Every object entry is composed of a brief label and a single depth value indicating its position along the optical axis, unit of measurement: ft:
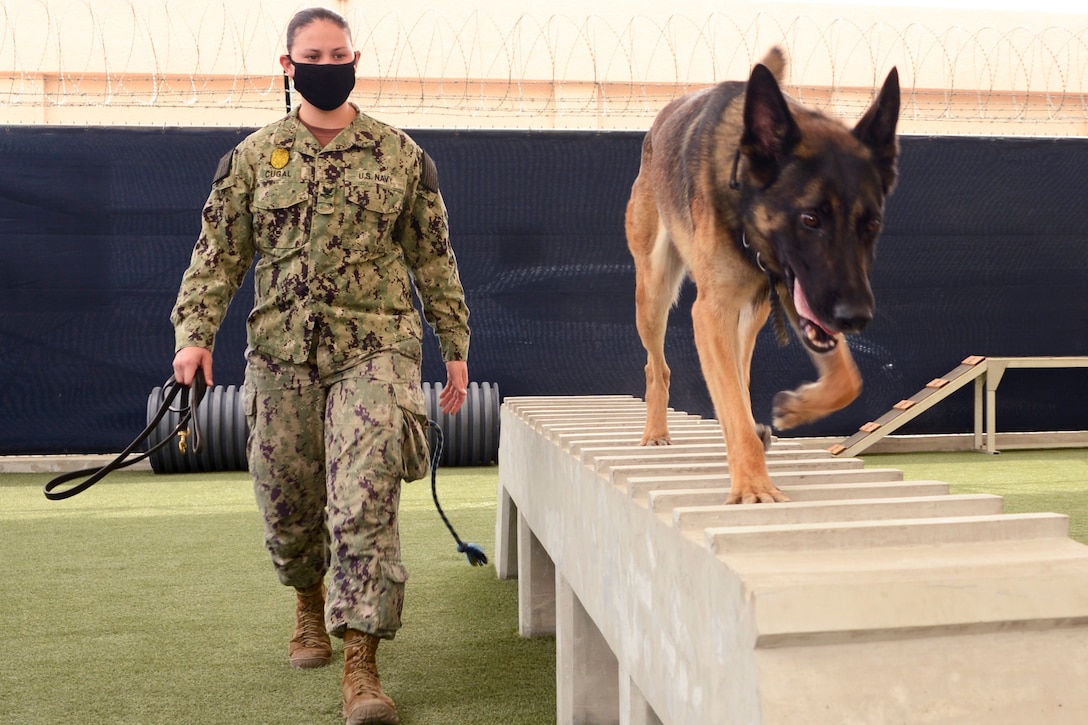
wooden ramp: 26.91
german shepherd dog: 5.38
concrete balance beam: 3.55
